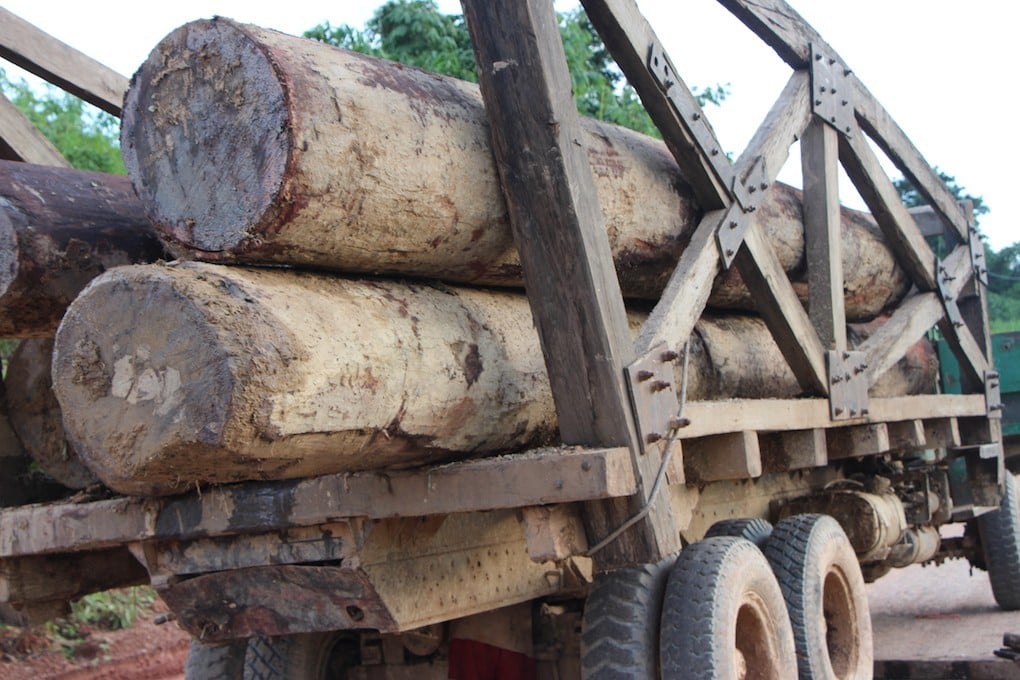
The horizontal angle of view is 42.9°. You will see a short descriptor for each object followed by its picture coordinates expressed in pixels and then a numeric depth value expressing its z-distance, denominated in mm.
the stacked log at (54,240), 3518
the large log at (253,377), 3098
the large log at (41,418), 4082
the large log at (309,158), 3264
